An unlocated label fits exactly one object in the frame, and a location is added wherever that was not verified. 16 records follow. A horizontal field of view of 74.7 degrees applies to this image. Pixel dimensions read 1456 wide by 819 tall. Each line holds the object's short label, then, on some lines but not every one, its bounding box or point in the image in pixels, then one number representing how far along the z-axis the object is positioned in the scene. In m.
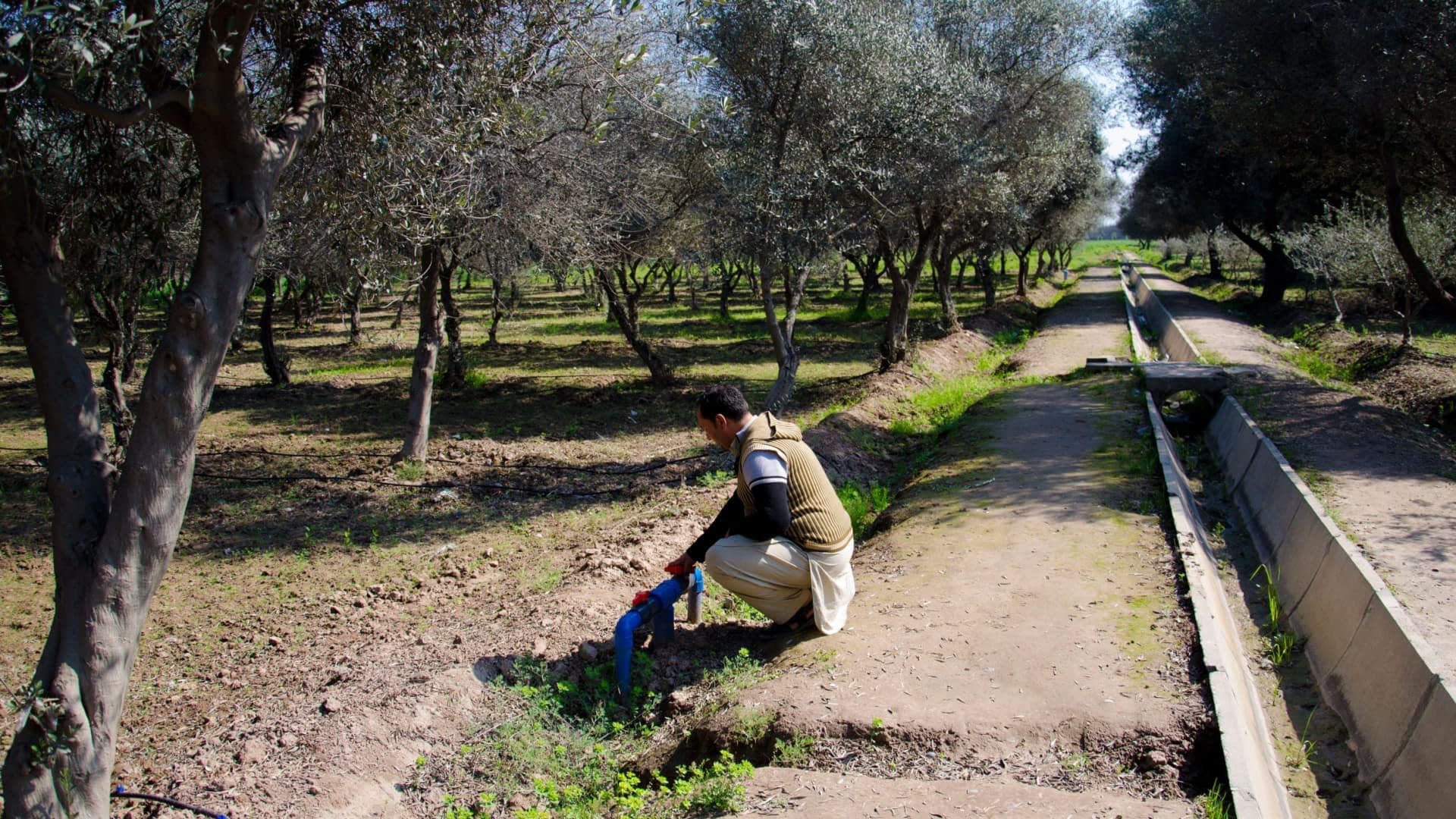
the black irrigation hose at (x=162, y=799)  4.12
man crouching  5.12
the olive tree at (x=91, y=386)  3.75
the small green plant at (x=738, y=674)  5.11
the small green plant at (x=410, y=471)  10.72
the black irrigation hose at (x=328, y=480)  10.29
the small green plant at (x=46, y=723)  3.57
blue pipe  5.24
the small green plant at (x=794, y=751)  4.43
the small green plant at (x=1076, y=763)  4.25
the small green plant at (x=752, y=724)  4.57
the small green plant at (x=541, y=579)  7.07
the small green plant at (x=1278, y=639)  6.52
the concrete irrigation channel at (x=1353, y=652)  4.46
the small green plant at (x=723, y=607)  6.39
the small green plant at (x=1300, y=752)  5.25
